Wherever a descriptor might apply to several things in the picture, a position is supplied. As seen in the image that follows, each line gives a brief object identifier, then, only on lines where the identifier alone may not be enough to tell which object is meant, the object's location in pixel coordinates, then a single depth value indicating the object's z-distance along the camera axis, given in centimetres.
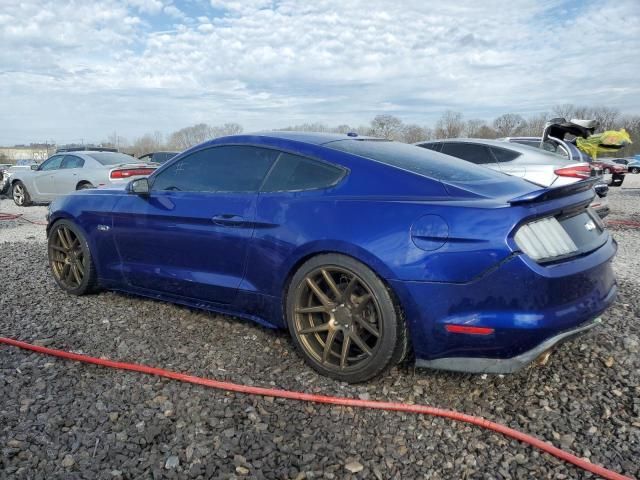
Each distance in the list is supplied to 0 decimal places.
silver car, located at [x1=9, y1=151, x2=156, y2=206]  1109
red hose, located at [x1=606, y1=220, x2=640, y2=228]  914
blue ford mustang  255
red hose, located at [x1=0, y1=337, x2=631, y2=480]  225
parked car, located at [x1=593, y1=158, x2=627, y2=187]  2022
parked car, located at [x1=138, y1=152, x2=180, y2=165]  2622
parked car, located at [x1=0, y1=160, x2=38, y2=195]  1427
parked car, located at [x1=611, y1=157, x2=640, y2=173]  3825
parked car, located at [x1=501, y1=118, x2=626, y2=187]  918
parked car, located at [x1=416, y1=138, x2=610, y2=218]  749
